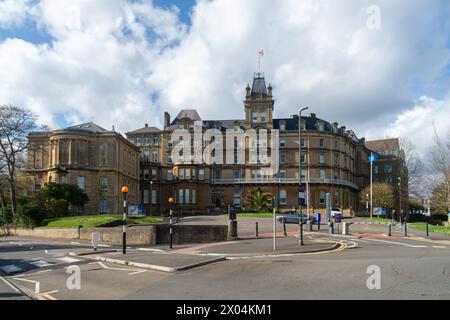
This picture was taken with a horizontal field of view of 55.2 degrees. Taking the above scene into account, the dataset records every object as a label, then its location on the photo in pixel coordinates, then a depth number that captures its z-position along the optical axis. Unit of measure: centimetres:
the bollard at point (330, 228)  3317
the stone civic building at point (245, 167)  7994
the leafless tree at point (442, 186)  5078
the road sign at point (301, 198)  2277
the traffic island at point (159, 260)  1481
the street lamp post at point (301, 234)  2214
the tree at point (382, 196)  7244
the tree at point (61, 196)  4546
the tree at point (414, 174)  7812
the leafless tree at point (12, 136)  4453
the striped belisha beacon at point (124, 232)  1916
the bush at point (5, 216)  4409
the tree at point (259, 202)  6981
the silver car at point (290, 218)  4500
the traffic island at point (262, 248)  1980
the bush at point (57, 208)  4491
